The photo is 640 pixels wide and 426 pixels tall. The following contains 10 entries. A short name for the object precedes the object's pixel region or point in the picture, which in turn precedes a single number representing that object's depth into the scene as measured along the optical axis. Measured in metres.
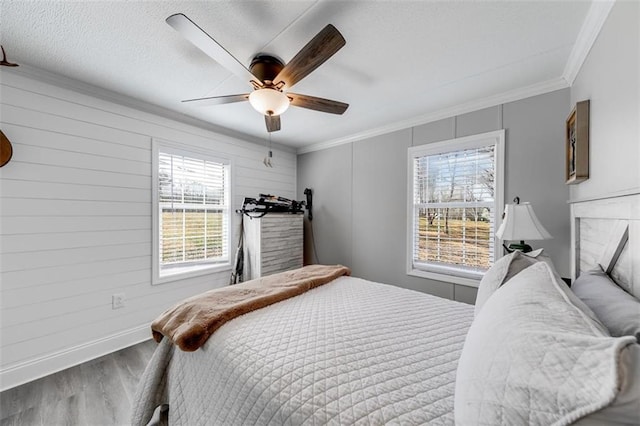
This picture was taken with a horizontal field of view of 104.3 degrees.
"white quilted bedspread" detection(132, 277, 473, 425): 0.76
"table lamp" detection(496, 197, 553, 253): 1.82
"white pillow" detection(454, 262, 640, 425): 0.41
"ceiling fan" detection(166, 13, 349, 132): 1.29
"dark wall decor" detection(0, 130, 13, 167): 1.83
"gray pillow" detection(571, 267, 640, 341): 0.69
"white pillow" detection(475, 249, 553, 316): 1.09
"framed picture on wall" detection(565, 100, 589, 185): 1.57
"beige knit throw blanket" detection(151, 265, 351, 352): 1.21
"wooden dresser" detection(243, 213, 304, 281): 3.22
